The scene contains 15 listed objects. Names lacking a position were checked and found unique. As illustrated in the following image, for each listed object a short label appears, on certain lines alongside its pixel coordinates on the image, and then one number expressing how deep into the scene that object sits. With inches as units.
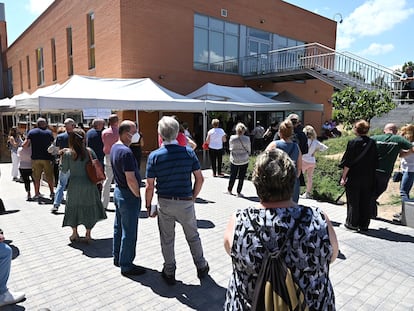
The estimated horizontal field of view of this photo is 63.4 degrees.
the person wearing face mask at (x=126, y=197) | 131.8
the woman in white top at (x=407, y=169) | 215.2
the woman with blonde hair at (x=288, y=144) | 174.9
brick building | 583.8
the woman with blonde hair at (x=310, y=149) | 265.4
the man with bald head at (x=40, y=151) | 259.3
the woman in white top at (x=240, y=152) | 278.2
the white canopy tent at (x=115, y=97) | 354.1
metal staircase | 603.5
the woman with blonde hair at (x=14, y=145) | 355.3
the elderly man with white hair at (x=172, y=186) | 124.0
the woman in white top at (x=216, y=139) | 363.3
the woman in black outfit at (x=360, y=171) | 186.7
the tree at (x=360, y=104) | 464.4
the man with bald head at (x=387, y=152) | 202.2
